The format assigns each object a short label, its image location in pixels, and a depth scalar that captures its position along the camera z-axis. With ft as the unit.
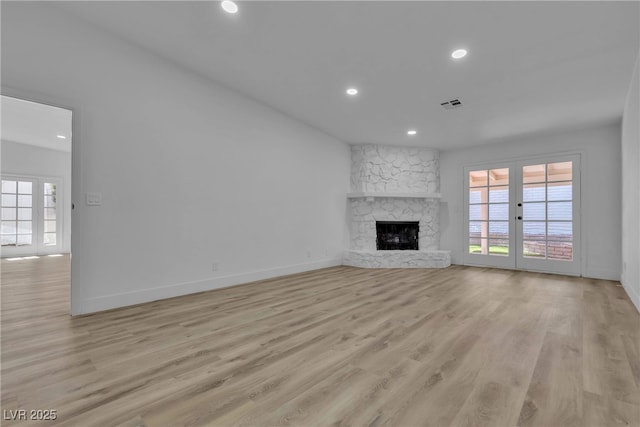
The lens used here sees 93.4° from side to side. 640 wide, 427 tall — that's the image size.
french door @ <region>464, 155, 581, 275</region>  17.80
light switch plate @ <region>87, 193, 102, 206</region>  9.52
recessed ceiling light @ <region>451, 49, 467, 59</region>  9.94
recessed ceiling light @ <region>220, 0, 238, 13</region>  8.15
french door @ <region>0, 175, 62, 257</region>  24.04
